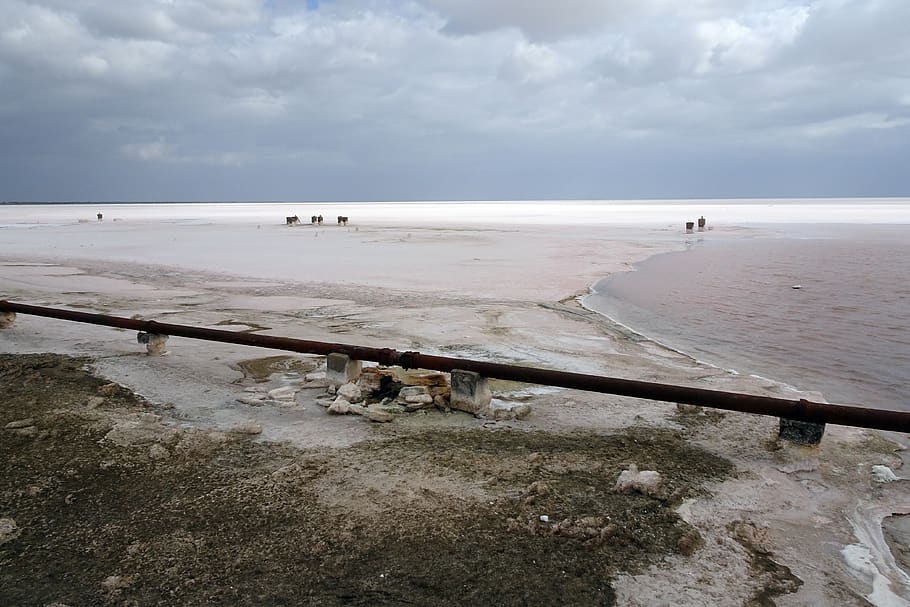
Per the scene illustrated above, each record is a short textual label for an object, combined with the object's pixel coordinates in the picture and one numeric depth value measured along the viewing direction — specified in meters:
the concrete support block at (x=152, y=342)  5.93
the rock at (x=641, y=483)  3.25
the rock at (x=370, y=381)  4.85
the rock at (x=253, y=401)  4.66
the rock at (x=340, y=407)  4.42
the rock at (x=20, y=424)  4.11
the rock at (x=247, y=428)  4.10
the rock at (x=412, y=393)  4.59
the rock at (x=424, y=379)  5.00
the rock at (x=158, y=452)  3.69
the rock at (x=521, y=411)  4.40
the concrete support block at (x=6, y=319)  7.15
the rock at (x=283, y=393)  4.81
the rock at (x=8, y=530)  2.82
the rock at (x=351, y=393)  4.62
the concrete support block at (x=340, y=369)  4.83
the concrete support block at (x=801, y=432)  3.72
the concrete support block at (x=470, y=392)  4.42
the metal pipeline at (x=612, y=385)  3.45
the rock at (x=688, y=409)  4.56
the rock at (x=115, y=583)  2.47
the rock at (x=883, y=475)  3.59
